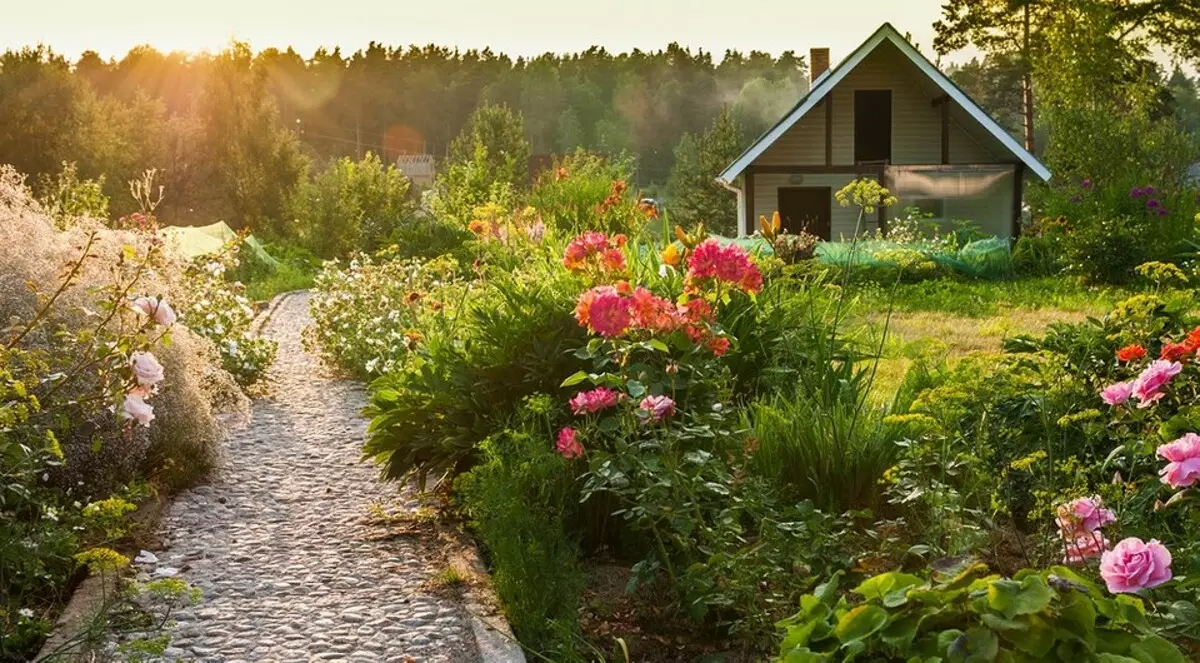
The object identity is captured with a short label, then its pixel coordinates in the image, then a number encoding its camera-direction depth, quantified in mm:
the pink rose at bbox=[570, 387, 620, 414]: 4219
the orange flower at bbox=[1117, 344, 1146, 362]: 3675
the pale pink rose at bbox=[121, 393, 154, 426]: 3959
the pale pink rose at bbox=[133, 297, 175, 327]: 4227
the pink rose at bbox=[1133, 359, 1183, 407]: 3230
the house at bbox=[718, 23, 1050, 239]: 23266
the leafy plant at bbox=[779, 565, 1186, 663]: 2150
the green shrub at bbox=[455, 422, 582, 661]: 4211
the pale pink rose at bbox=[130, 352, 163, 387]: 3910
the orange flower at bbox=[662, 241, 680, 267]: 4672
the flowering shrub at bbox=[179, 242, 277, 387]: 9625
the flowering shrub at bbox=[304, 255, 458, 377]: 9641
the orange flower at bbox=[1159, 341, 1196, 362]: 3578
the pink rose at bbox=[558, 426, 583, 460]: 4277
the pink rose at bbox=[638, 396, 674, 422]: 4059
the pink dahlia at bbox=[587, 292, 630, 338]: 4066
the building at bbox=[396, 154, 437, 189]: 67412
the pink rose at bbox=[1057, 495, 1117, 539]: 3115
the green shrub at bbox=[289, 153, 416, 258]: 27867
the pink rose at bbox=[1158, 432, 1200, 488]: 2895
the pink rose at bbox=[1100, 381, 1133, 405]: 3404
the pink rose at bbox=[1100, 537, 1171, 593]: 2525
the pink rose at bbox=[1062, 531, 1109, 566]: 3150
